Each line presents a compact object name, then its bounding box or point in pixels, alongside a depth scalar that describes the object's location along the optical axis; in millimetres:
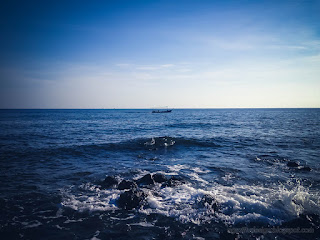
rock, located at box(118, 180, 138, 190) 10461
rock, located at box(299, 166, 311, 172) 13594
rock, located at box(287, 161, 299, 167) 14720
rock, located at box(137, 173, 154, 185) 11336
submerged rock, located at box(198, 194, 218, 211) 8104
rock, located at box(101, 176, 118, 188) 10852
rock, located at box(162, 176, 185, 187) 11075
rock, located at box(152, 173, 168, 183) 11807
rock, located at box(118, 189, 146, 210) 8398
